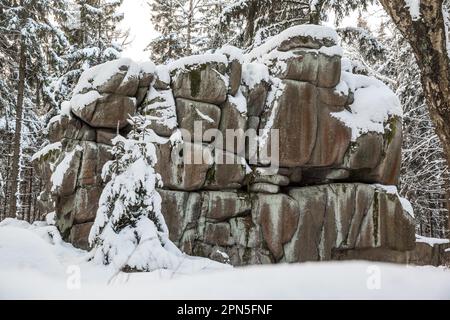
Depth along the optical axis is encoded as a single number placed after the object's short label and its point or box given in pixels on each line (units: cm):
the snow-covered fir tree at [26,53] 1523
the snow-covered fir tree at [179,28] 2088
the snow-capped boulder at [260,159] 1123
